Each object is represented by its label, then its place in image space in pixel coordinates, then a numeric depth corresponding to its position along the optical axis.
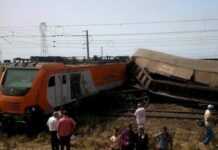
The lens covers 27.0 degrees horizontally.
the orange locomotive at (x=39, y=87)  17.28
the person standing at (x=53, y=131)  14.39
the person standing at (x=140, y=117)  15.32
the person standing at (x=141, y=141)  13.69
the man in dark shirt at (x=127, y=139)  13.29
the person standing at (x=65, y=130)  13.65
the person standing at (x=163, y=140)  13.16
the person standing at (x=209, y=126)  15.02
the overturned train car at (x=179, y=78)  21.03
